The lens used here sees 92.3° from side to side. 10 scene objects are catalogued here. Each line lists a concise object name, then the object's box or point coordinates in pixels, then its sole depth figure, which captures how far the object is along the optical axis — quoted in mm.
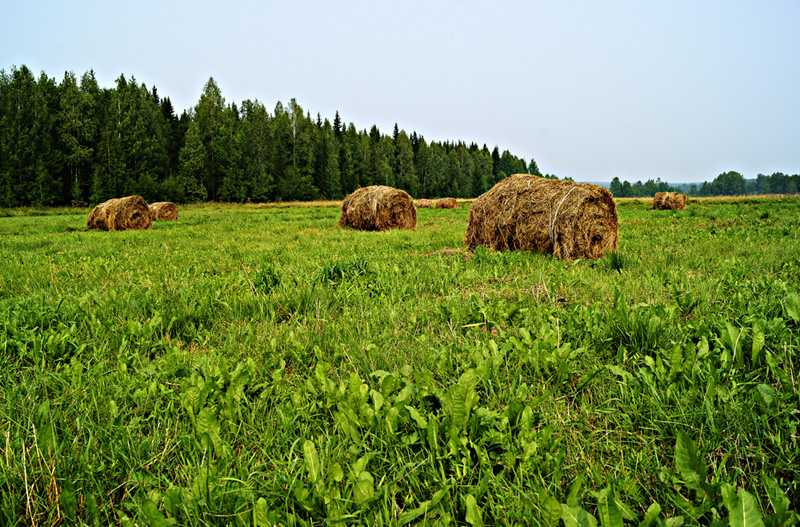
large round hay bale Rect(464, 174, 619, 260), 7117
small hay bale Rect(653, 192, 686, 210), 25016
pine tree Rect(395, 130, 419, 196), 80438
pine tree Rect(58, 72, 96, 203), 43625
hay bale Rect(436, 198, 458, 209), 35088
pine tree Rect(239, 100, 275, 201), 56053
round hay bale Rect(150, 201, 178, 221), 22328
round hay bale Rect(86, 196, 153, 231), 16203
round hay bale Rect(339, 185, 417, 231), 15195
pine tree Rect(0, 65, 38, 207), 38406
